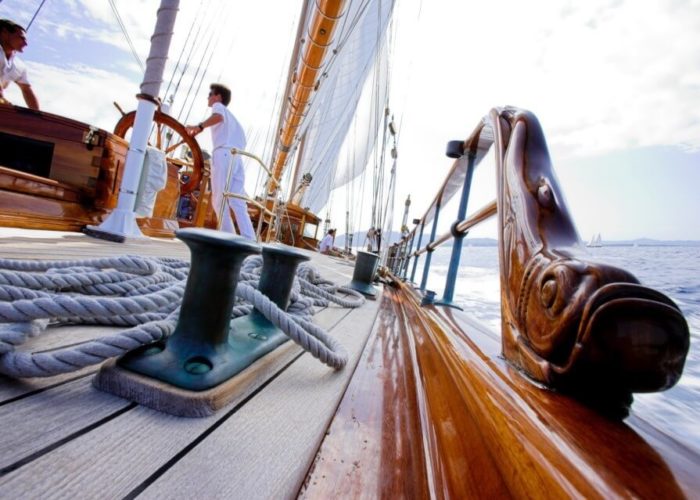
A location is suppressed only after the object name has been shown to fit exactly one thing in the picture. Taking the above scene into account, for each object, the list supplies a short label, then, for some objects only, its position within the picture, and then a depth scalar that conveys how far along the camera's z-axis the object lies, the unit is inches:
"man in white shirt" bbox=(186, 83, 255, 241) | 101.1
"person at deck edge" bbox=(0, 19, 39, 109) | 80.4
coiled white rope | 13.7
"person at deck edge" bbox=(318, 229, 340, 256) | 403.9
